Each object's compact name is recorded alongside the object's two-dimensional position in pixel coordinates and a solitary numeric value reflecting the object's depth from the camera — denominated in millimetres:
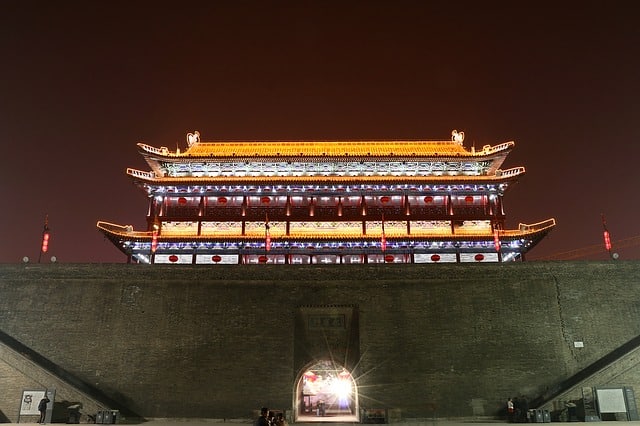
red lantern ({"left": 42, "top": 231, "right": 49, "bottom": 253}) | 23078
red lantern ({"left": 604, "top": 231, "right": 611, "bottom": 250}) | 22875
